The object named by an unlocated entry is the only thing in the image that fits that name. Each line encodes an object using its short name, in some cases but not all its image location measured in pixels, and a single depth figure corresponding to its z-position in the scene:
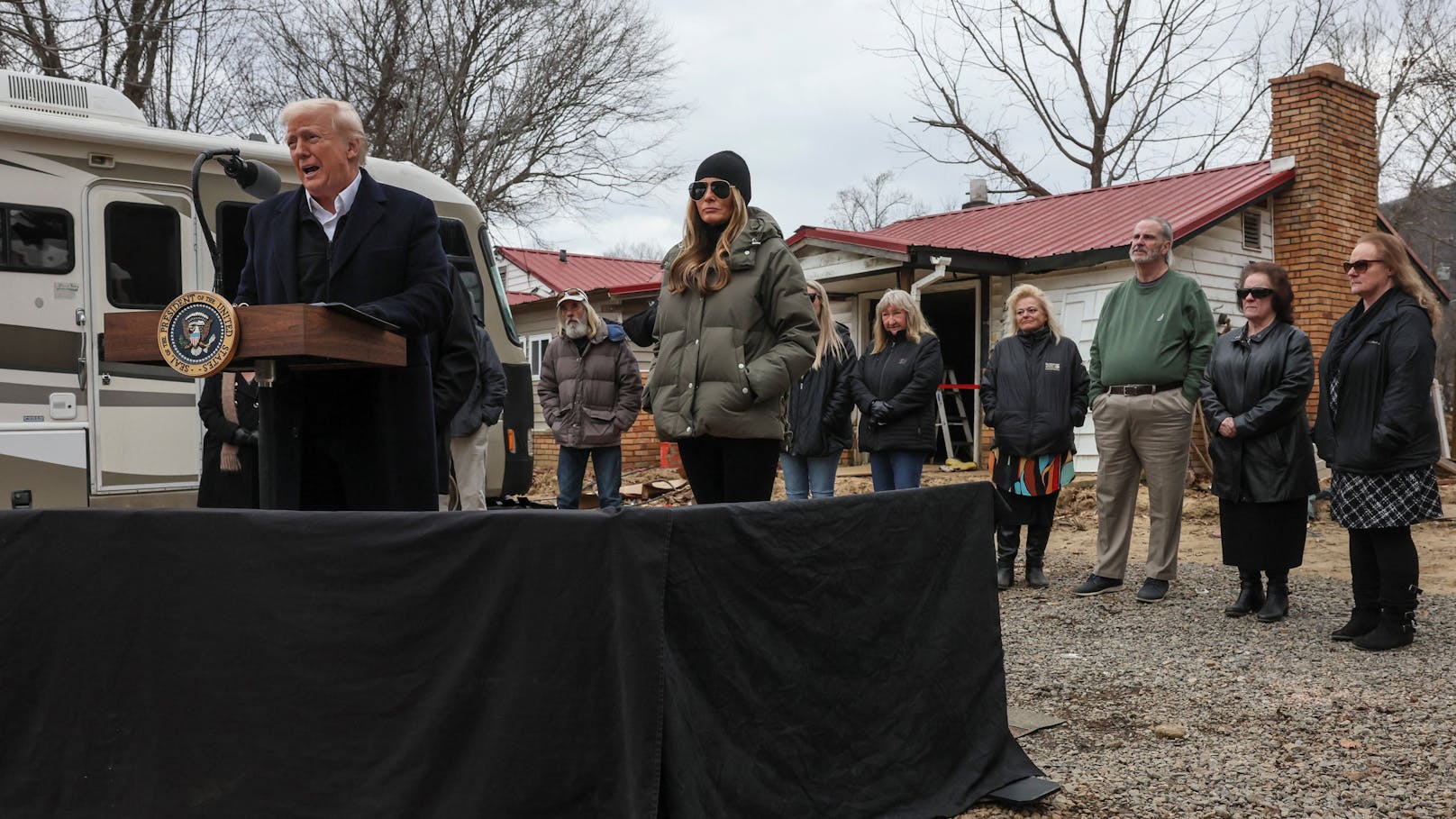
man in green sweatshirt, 6.09
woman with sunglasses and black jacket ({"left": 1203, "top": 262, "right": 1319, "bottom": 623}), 5.67
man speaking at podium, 2.92
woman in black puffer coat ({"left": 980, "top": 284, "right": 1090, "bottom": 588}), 6.61
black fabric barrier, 2.32
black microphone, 3.35
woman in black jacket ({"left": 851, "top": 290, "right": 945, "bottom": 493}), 6.71
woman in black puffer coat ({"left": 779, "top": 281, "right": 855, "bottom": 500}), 6.95
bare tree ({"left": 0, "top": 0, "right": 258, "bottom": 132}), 15.02
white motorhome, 6.60
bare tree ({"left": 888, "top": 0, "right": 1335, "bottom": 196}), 25.12
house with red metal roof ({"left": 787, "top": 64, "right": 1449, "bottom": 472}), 13.61
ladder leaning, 14.77
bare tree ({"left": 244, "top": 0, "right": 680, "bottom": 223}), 20.25
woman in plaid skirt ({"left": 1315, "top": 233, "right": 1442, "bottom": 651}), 4.98
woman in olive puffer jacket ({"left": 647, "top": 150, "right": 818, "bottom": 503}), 3.74
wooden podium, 2.43
